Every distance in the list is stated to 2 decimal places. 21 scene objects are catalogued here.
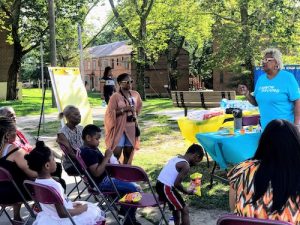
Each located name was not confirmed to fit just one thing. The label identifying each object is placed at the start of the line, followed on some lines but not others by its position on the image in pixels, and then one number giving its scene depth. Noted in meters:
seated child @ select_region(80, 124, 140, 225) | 3.74
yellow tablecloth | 5.91
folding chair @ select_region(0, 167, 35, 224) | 3.18
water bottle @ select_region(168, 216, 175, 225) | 3.67
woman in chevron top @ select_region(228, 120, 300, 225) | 2.02
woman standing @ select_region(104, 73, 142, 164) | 5.39
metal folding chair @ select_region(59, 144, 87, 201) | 3.76
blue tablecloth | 4.51
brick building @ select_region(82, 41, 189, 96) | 43.55
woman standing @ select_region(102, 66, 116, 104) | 10.27
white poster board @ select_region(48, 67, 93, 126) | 6.64
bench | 10.36
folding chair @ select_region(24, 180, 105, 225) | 2.72
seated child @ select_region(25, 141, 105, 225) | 2.94
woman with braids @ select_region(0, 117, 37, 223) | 3.46
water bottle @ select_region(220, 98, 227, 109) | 7.23
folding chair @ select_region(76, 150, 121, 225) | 3.52
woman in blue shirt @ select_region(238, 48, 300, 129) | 4.18
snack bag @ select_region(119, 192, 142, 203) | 3.44
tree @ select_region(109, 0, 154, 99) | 22.24
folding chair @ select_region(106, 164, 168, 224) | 3.21
